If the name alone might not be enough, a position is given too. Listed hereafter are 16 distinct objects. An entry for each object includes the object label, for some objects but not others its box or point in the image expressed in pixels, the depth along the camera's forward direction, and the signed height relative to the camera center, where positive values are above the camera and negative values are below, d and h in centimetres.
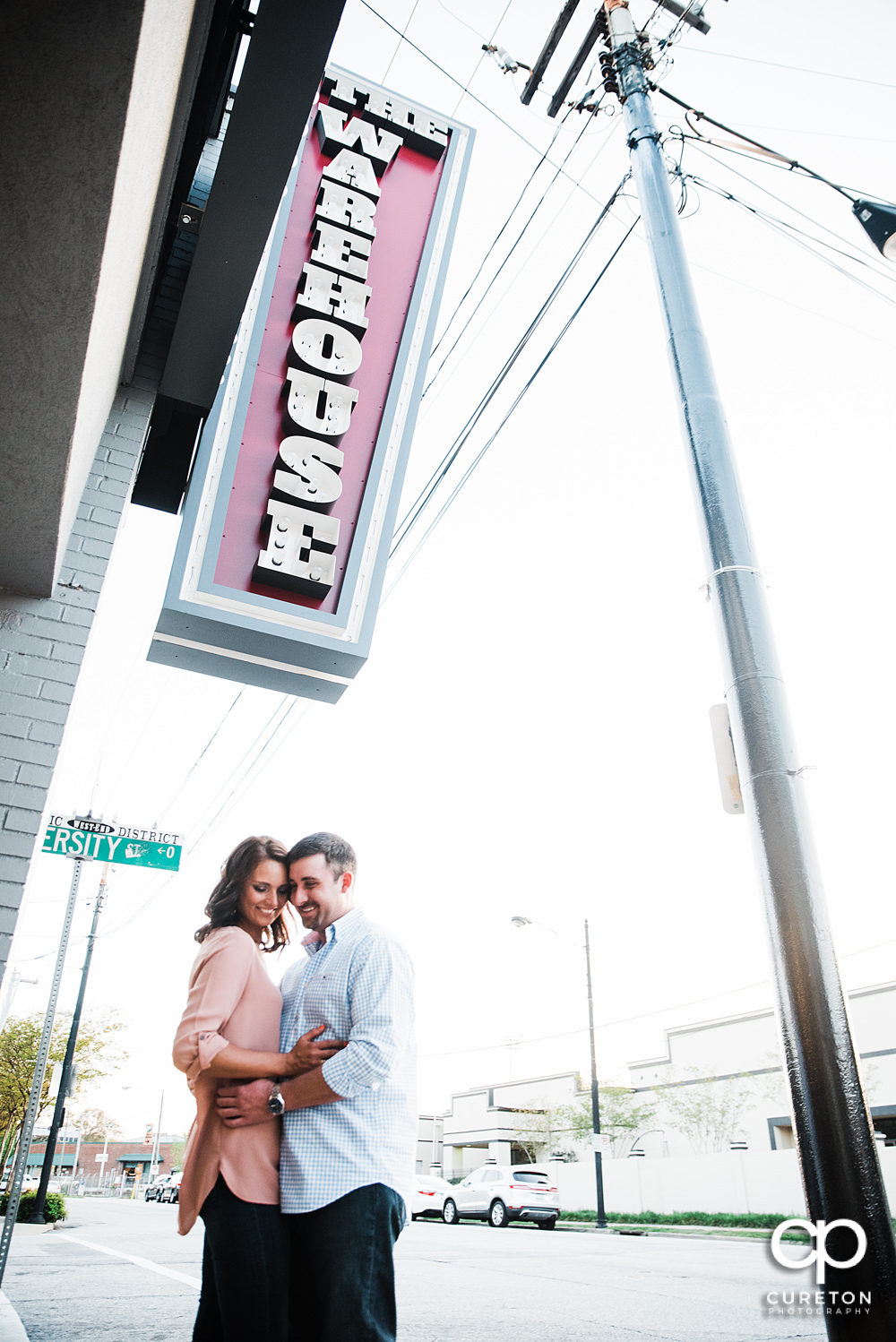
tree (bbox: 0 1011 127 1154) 2448 +157
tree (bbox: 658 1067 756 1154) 2905 +38
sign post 529 -7
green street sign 620 +195
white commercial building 2196 -6
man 176 -3
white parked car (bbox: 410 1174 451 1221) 2231 -199
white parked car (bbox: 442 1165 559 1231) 1889 -169
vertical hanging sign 340 +275
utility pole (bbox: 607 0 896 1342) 226 +67
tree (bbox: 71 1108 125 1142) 6072 -113
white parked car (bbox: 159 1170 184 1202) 4047 -370
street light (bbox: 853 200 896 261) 454 +450
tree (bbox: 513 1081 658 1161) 3397 -15
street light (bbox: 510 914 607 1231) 1969 -13
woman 180 -4
